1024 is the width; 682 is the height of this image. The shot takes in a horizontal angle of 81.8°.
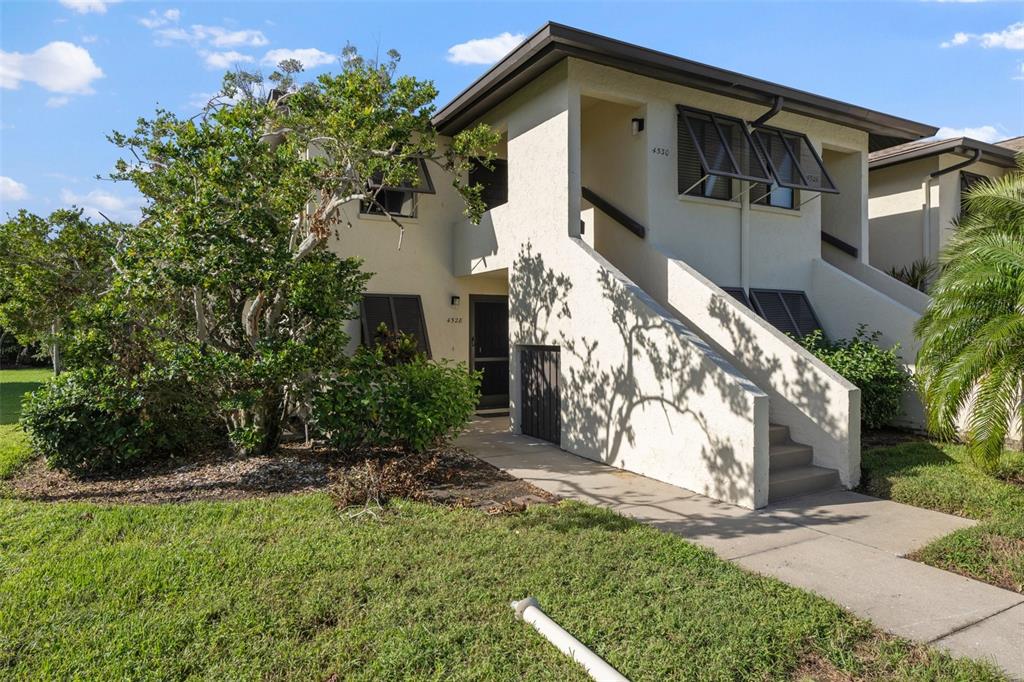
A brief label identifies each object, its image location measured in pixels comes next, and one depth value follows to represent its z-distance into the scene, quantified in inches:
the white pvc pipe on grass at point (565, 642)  129.4
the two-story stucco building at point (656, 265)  298.0
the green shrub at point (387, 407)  311.7
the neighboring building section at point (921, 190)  578.6
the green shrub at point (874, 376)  366.0
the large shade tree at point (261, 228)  284.0
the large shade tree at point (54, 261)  379.2
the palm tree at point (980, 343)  247.4
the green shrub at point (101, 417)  291.7
